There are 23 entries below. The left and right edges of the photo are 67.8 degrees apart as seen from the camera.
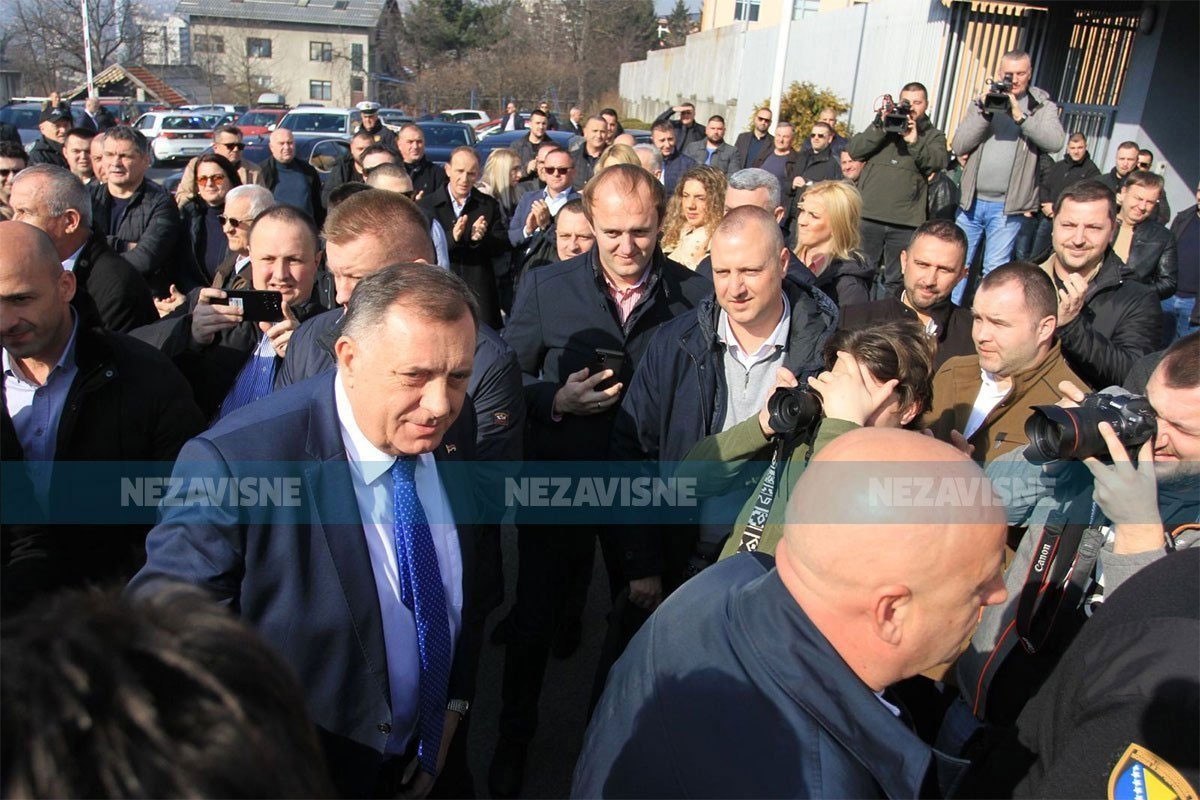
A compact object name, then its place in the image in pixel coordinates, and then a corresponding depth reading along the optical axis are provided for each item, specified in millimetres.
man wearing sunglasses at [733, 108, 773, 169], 10984
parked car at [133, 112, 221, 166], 22094
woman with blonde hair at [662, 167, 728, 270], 4758
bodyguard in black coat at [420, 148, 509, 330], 5988
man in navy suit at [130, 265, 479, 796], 1799
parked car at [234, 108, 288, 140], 26167
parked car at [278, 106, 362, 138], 21391
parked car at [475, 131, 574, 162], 15492
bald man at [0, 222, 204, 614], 2672
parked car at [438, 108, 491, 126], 29453
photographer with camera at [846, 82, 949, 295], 7406
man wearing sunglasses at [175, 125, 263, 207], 7645
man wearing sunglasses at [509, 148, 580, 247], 6340
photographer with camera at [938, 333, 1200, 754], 2131
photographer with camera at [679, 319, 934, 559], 2428
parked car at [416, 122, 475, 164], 17203
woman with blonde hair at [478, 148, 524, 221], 8078
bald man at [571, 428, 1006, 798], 1358
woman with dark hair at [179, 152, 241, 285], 5785
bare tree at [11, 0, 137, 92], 40844
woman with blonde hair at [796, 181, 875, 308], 4551
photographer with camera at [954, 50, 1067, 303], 6754
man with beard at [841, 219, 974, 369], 3848
